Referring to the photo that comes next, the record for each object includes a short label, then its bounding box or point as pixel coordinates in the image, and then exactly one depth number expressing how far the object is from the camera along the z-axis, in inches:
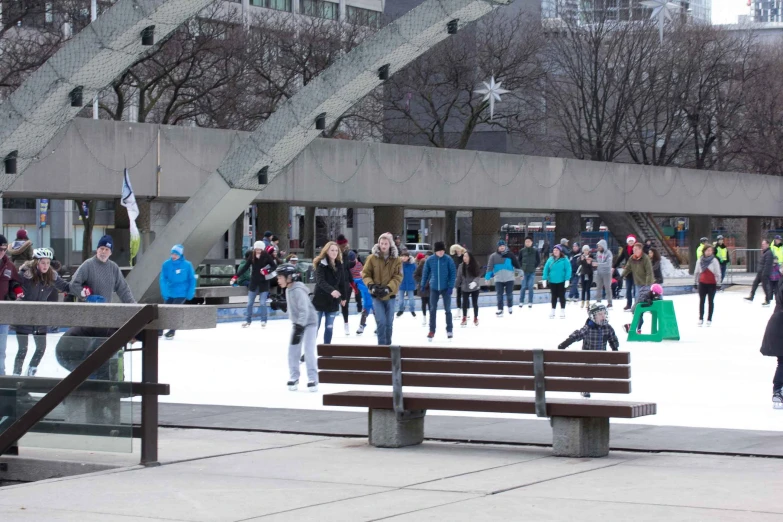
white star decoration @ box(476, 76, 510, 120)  1947.6
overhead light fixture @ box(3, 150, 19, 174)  858.5
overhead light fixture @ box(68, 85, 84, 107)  839.1
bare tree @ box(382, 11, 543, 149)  2146.9
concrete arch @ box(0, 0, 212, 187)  801.6
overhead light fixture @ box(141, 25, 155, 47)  810.2
